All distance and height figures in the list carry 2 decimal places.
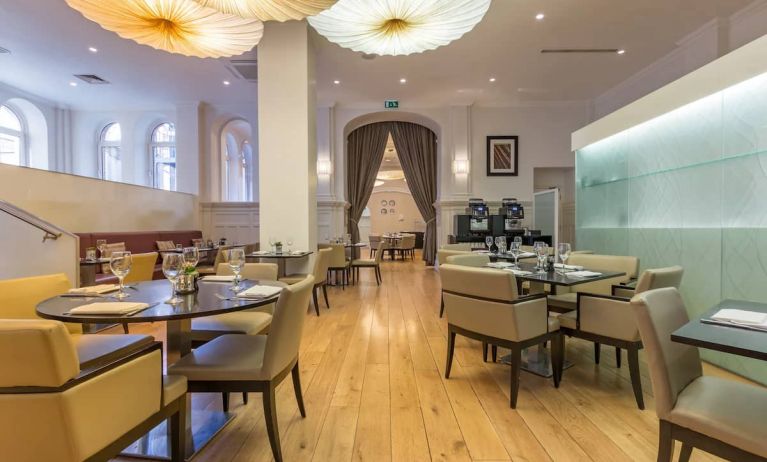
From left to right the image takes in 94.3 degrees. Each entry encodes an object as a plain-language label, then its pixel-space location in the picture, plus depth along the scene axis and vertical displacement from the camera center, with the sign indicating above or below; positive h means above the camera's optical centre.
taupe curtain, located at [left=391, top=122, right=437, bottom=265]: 9.33 +1.60
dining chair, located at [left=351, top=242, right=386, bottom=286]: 6.52 -0.69
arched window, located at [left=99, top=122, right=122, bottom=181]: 8.89 +1.94
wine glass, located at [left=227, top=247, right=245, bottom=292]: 2.08 -0.20
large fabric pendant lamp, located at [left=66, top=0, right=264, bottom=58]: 2.71 +1.71
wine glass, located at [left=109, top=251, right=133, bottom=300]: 1.88 -0.19
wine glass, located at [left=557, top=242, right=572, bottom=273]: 2.84 -0.21
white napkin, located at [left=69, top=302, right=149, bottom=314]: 1.49 -0.34
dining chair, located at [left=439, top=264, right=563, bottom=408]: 2.21 -0.58
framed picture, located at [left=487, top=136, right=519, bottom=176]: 8.27 +1.64
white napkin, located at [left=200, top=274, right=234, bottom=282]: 2.31 -0.34
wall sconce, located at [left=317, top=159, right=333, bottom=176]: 8.12 +1.39
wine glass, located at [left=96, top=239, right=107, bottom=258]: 4.53 -0.25
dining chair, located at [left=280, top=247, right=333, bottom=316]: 4.34 -0.64
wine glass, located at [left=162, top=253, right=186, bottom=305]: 1.79 -0.20
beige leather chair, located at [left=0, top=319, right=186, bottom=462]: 0.99 -0.50
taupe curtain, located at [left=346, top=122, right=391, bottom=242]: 9.27 +1.84
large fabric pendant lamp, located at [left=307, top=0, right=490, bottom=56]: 2.98 +1.89
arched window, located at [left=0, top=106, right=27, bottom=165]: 7.50 +1.99
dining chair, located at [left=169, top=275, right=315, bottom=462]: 1.62 -0.65
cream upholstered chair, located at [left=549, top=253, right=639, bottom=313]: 2.98 -0.44
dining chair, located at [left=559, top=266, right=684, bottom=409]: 2.22 -0.64
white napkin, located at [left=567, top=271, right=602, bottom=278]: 2.55 -0.36
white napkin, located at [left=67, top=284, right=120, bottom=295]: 1.90 -0.34
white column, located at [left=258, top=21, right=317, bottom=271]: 4.89 +1.31
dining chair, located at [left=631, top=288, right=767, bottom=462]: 1.16 -0.65
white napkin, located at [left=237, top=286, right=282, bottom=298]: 1.79 -0.34
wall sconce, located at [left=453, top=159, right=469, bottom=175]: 8.23 +1.38
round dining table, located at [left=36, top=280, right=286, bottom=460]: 1.48 -0.36
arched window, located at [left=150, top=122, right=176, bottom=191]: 8.97 +1.90
